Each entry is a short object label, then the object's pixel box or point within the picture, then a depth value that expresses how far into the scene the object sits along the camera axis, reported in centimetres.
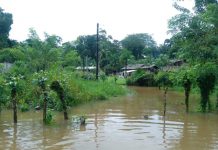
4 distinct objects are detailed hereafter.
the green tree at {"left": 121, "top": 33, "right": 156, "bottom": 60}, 6727
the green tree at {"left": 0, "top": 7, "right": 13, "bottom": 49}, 3507
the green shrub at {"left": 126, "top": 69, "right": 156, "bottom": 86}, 3218
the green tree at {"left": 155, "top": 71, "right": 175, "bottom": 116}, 1562
